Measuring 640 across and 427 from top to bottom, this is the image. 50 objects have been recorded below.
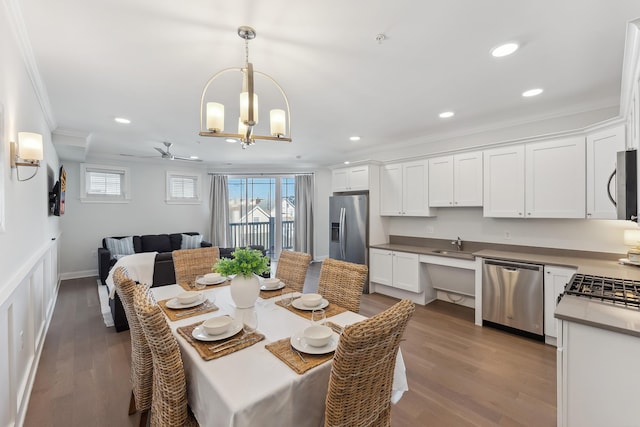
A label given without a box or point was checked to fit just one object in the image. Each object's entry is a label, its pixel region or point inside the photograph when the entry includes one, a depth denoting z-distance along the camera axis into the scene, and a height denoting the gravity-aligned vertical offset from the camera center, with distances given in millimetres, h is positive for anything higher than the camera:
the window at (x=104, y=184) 5969 +666
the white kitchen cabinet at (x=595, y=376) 1357 -837
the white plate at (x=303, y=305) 1916 -627
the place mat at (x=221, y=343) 1342 -657
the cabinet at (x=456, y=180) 3844 +481
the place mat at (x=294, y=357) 1234 -664
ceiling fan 5010 +1205
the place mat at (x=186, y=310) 1819 -650
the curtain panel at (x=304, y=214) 7516 -2
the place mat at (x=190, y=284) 2402 -626
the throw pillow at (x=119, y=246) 5754 -668
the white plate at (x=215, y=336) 1461 -638
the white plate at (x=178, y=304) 1933 -625
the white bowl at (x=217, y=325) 1489 -598
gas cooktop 1683 -518
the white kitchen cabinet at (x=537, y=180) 3070 +401
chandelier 1805 +657
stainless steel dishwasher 3070 -932
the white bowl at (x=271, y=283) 2395 -591
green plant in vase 1822 -330
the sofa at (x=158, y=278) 3322 -842
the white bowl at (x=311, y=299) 1936 -602
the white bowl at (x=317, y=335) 1380 -616
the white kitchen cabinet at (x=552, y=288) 2896 -779
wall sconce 1957 +460
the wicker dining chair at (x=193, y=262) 2820 -495
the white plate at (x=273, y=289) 2373 -621
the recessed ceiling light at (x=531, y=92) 2811 +1229
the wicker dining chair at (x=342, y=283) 2125 -544
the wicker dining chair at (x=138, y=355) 1671 -854
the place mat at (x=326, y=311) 1842 -652
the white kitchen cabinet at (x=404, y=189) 4433 +403
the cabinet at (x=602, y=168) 2662 +453
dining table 1060 -701
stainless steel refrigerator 4867 -247
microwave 2029 +219
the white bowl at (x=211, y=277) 2494 -562
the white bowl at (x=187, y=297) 1977 -589
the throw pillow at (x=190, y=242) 6574 -652
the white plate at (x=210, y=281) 2467 -593
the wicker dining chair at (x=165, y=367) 1206 -683
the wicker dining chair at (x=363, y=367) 1035 -609
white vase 1854 -502
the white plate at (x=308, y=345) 1343 -648
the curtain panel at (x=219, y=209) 7305 +131
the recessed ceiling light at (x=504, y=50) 2051 +1225
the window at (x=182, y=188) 7023 +671
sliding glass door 7621 +81
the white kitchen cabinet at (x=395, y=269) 4227 -879
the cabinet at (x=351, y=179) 4930 +643
